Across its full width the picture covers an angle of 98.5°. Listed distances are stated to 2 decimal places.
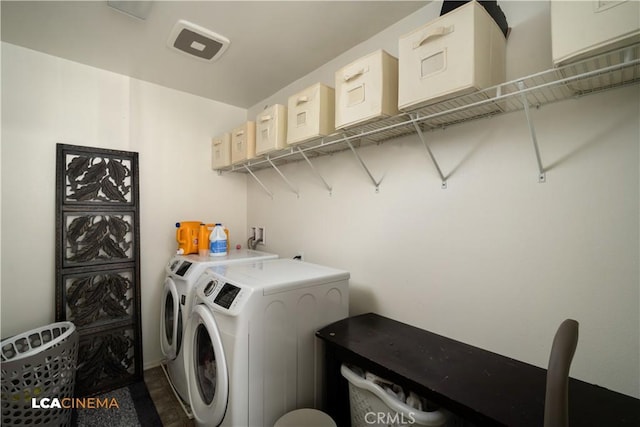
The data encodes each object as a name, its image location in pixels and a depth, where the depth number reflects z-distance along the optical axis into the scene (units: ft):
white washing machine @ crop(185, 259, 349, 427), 4.30
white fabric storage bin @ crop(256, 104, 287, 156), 6.31
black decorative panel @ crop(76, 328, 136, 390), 6.89
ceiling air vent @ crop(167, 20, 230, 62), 5.90
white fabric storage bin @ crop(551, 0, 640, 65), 2.54
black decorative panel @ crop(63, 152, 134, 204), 7.09
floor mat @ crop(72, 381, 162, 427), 5.99
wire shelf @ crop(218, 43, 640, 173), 2.97
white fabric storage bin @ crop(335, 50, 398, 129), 4.37
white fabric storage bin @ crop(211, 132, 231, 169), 8.59
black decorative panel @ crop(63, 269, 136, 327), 6.95
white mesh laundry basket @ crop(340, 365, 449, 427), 3.41
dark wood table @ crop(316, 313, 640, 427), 2.95
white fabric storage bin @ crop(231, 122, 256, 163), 7.38
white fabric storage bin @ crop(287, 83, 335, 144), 5.35
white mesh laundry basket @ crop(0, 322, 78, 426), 4.97
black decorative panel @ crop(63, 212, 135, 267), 7.05
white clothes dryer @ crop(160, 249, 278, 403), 6.34
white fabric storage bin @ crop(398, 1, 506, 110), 3.41
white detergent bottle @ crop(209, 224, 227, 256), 7.75
